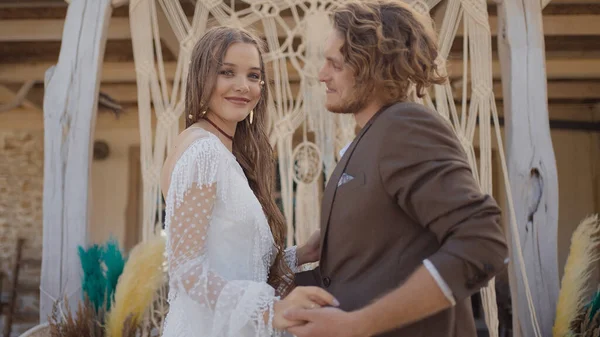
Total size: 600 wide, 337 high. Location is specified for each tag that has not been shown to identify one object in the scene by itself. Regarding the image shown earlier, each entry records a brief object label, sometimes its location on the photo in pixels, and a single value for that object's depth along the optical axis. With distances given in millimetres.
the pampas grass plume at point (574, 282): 2770
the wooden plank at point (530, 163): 2938
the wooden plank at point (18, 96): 5656
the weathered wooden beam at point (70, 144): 3090
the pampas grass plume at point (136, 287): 2809
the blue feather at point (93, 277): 3000
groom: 1166
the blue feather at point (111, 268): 3002
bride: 1453
